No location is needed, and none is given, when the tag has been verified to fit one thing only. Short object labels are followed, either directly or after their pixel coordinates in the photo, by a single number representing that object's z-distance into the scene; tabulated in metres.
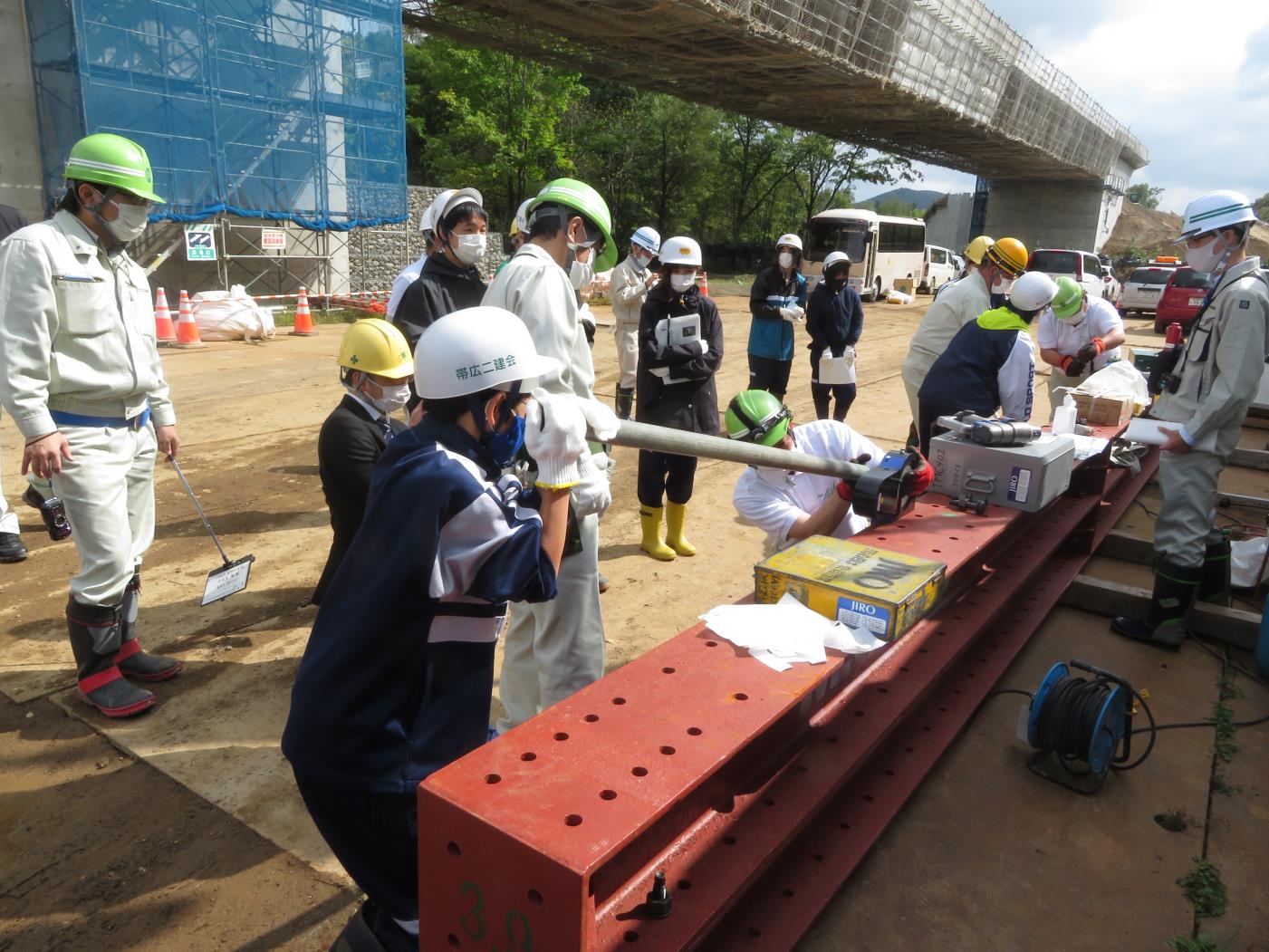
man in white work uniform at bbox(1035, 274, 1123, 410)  6.64
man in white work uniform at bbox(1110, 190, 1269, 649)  3.71
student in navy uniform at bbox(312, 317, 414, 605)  3.42
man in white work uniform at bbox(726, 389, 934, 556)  3.31
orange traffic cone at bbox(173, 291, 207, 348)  12.31
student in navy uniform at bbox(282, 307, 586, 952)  1.76
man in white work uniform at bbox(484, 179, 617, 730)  2.93
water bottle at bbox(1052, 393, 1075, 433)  4.70
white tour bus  25.41
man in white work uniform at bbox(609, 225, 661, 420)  7.36
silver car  22.70
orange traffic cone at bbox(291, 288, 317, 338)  14.42
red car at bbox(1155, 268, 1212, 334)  16.92
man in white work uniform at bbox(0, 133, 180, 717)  2.99
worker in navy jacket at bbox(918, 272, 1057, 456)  4.46
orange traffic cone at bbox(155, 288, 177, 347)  12.26
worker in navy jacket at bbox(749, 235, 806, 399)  7.01
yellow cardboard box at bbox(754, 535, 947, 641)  2.19
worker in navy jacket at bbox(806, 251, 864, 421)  7.28
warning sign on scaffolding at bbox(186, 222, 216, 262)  14.18
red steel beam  1.38
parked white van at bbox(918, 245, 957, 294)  29.94
